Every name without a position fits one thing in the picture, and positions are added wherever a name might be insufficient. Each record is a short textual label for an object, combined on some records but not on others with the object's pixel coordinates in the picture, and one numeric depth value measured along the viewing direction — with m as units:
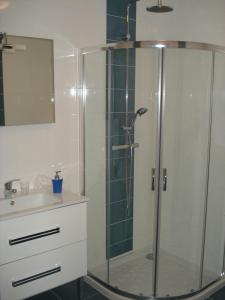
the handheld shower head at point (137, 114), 2.70
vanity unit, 2.03
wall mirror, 2.26
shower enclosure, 2.58
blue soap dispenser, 2.43
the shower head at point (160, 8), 2.57
